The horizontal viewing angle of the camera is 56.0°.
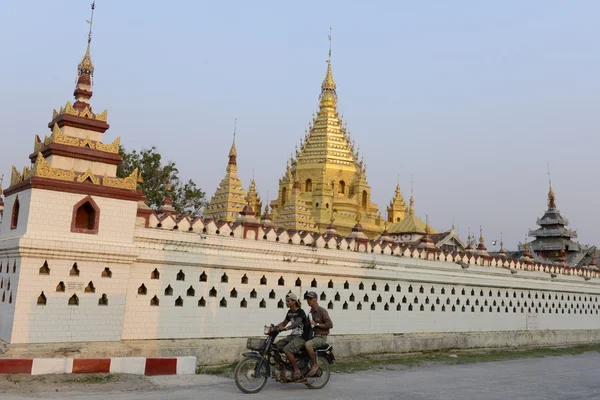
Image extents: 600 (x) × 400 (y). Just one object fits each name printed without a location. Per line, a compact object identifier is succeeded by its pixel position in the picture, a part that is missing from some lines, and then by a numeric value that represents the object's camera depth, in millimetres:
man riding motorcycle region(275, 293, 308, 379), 10727
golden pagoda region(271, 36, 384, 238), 35188
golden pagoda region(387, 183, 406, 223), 43719
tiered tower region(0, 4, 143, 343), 12148
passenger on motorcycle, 10812
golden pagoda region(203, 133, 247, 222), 29062
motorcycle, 10281
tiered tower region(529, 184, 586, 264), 40125
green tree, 33156
